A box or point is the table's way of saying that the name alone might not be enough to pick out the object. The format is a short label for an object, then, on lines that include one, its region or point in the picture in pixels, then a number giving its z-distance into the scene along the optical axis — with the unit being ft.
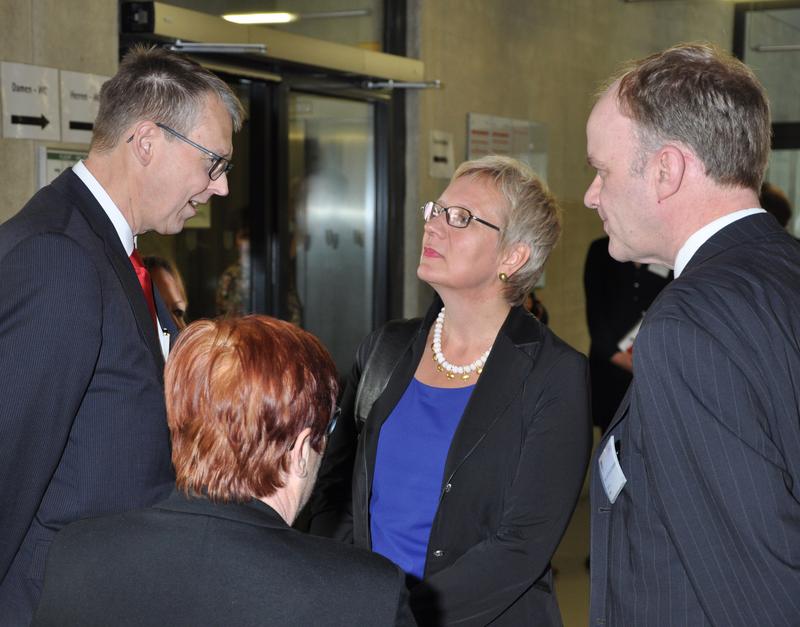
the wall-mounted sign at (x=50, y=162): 11.28
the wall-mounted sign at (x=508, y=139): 20.62
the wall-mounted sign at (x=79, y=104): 11.53
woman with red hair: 4.19
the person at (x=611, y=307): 18.13
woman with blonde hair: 7.25
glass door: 16.74
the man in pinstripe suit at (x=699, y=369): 4.58
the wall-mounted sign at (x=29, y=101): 10.79
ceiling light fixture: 14.75
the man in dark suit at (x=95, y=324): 5.92
